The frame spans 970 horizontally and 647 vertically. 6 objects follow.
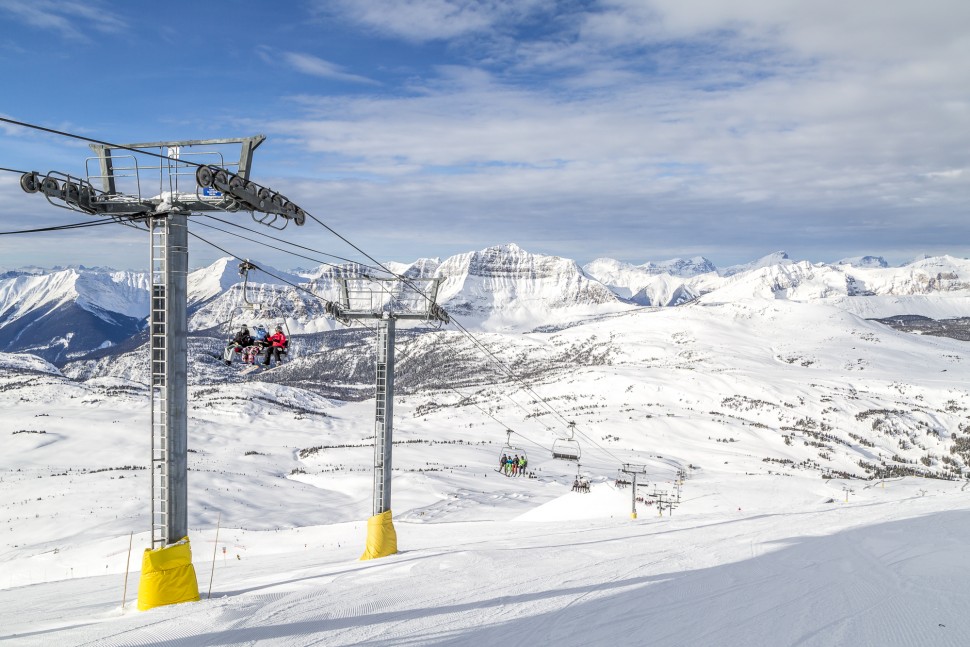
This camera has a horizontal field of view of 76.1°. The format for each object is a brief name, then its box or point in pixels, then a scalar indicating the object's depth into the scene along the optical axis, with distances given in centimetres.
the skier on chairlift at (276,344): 1691
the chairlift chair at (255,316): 1481
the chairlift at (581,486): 3792
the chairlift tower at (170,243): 1185
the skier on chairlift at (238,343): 1644
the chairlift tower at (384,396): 1962
